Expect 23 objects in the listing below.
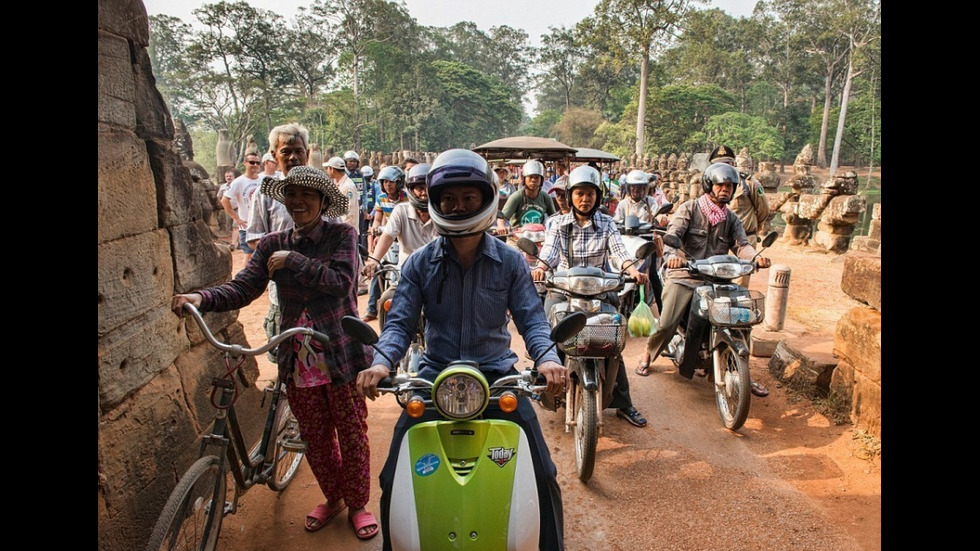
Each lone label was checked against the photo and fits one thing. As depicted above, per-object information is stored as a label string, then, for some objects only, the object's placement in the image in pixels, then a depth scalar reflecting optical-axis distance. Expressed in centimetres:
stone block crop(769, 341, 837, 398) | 477
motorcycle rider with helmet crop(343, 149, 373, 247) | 925
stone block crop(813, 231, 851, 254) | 1298
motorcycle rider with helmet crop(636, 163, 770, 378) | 472
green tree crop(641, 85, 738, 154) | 3297
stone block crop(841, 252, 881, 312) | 427
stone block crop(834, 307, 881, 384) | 409
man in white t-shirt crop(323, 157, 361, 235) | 669
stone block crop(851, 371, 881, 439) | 403
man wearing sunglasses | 736
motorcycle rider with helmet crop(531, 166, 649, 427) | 436
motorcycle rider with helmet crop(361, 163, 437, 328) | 489
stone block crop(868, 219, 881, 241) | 993
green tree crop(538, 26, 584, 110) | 5453
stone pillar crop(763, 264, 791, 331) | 635
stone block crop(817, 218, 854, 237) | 1292
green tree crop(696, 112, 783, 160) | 2881
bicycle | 221
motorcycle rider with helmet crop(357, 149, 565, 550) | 230
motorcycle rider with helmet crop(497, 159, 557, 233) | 703
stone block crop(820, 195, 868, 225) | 1247
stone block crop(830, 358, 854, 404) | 444
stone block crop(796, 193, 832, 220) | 1341
